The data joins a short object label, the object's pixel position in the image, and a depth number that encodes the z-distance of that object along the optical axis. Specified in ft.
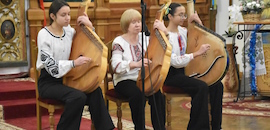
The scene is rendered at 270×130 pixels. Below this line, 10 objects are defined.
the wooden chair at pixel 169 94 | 26.41
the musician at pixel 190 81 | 25.80
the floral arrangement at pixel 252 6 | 38.02
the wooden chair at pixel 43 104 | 23.60
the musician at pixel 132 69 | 24.40
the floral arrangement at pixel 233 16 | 39.36
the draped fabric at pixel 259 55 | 38.68
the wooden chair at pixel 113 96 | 25.49
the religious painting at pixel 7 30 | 38.64
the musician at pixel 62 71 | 22.87
